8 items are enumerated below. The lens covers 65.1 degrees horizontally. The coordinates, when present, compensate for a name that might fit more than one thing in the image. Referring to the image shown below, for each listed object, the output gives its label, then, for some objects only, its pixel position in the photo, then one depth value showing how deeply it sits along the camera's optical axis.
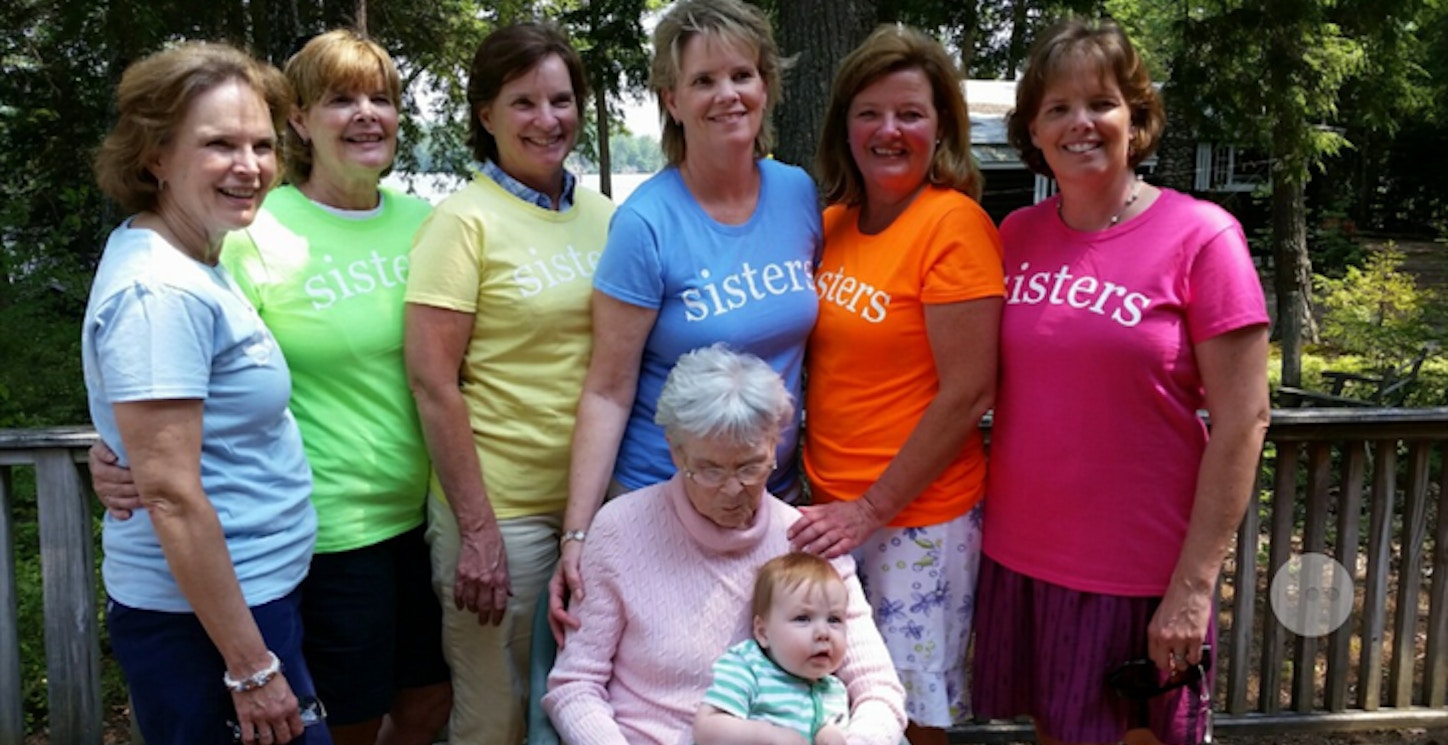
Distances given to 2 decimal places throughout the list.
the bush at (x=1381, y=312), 8.52
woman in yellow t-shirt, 2.36
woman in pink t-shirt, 2.17
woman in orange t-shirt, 2.31
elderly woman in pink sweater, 2.14
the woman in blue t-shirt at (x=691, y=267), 2.33
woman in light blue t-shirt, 1.80
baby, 2.07
